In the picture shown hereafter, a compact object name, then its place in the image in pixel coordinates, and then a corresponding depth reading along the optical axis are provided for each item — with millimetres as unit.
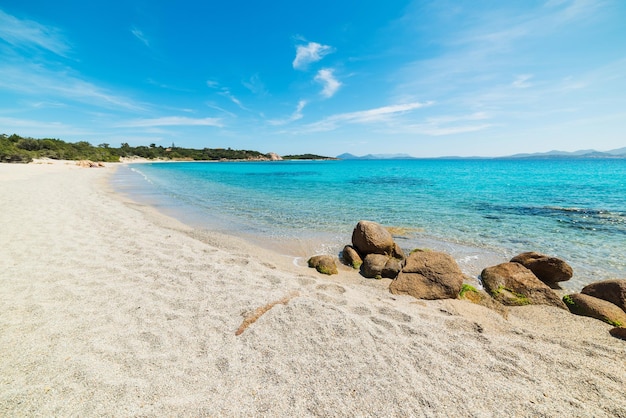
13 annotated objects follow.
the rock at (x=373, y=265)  6984
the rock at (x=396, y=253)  8234
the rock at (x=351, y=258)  7732
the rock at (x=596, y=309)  4883
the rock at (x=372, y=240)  7941
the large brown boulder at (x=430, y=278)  5824
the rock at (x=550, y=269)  6543
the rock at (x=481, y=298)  5375
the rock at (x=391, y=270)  6863
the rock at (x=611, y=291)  5304
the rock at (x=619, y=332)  4280
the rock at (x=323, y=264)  7082
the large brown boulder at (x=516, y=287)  5613
